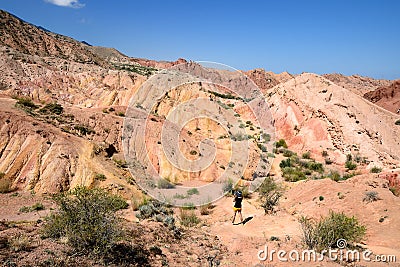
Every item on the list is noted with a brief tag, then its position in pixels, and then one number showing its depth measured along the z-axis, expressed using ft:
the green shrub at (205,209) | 47.81
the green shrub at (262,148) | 93.29
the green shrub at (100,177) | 49.95
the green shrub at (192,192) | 59.03
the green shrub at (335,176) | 65.62
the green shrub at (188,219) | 40.17
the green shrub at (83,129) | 64.59
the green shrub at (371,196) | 43.26
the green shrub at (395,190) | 47.38
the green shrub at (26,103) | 64.71
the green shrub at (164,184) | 59.67
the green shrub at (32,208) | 41.03
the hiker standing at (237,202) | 39.58
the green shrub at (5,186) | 45.79
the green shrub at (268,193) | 44.77
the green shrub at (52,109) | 66.44
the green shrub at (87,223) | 22.81
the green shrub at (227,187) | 58.43
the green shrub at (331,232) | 29.14
